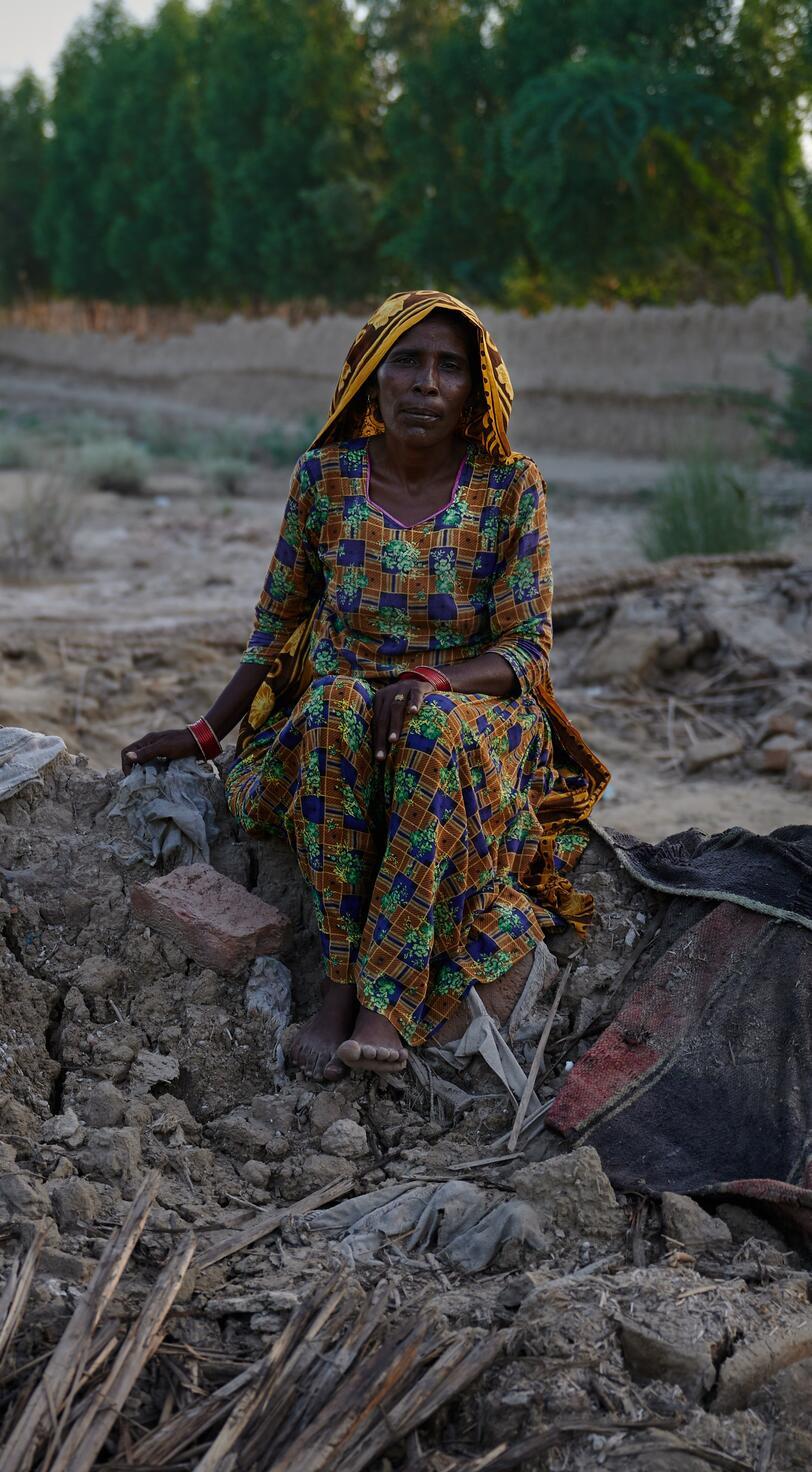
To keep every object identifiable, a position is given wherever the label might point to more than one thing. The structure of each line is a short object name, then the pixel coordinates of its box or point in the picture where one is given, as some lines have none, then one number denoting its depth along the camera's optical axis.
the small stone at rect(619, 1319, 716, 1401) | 2.17
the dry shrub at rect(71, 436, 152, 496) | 16.17
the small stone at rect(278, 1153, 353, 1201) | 2.75
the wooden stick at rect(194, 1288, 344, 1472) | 1.95
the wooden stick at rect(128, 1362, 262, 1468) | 1.99
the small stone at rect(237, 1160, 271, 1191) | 2.75
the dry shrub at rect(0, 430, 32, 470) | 17.33
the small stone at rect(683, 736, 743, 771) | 6.71
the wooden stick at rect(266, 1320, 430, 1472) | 1.96
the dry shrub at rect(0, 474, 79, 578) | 11.30
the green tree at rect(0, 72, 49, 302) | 43.59
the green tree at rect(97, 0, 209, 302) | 33.84
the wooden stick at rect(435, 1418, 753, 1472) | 2.01
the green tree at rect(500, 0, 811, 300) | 19.56
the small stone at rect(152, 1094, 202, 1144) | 2.84
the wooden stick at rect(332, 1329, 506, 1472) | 2.00
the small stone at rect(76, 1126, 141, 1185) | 2.67
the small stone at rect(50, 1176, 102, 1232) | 2.50
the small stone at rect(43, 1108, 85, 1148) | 2.74
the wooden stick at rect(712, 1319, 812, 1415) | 2.17
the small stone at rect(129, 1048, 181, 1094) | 2.95
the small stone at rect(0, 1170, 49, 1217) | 2.48
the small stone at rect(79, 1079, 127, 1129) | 2.82
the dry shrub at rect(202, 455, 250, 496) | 17.02
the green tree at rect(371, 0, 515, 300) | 23.95
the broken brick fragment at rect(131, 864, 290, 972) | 3.18
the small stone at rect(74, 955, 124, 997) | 3.13
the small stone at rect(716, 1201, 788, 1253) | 2.58
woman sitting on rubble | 2.88
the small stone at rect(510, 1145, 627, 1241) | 2.54
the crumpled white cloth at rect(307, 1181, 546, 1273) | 2.50
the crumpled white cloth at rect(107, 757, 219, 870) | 3.43
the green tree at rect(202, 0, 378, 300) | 28.94
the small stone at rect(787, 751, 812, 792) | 6.40
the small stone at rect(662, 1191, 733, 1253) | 2.54
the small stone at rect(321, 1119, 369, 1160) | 2.81
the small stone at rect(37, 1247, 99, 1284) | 2.33
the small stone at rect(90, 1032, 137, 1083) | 2.97
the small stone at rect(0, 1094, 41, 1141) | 2.77
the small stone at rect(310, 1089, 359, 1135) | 2.88
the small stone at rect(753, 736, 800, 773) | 6.61
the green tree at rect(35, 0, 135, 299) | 37.62
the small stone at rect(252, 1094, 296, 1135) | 2.90
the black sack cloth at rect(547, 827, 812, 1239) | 2.72
